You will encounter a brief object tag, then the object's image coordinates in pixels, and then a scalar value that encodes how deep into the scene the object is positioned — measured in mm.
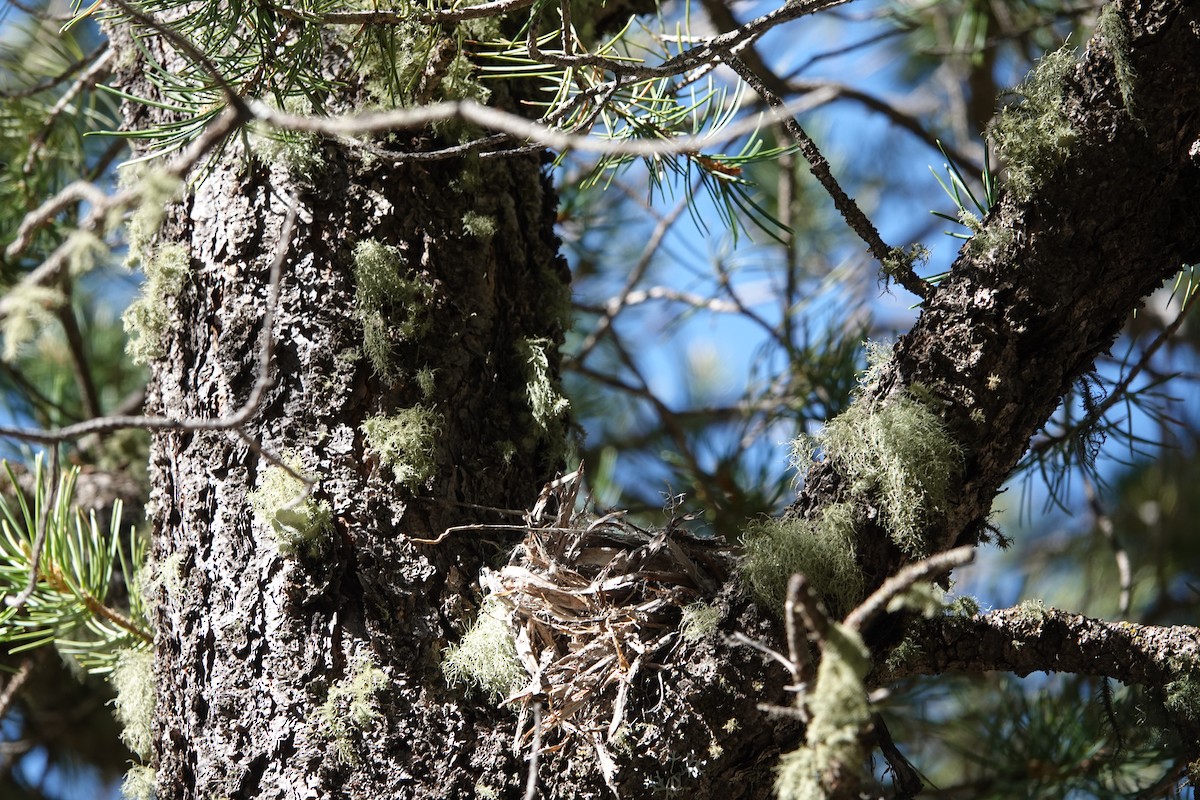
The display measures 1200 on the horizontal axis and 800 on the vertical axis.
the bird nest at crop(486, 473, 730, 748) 8400
